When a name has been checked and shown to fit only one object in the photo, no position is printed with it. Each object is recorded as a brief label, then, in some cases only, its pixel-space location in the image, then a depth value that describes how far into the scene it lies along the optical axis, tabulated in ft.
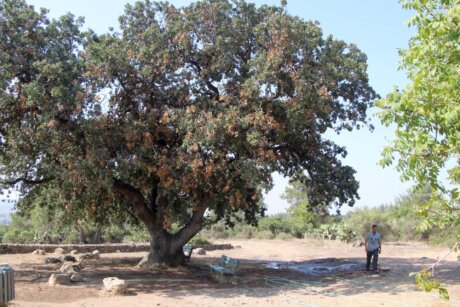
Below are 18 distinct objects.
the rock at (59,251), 79.20
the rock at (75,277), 45.50
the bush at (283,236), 120.57
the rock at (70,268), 49.76
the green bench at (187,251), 62.47
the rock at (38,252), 75.47
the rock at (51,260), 64.44
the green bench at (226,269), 49.01
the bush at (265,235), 127.77
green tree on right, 15.04
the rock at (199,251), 85.39
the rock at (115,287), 39.82
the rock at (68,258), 66.10
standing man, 52.65
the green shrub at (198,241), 100.20
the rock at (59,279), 43.72
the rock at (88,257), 70.59
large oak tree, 45.11
